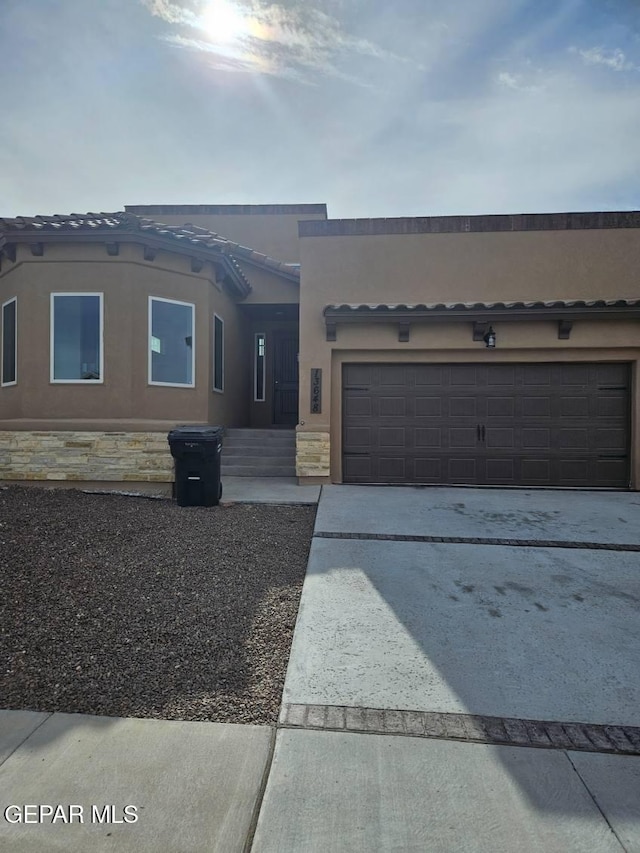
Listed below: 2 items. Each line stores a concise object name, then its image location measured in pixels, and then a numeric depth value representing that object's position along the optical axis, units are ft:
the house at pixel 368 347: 26.05
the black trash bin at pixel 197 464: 21.76
